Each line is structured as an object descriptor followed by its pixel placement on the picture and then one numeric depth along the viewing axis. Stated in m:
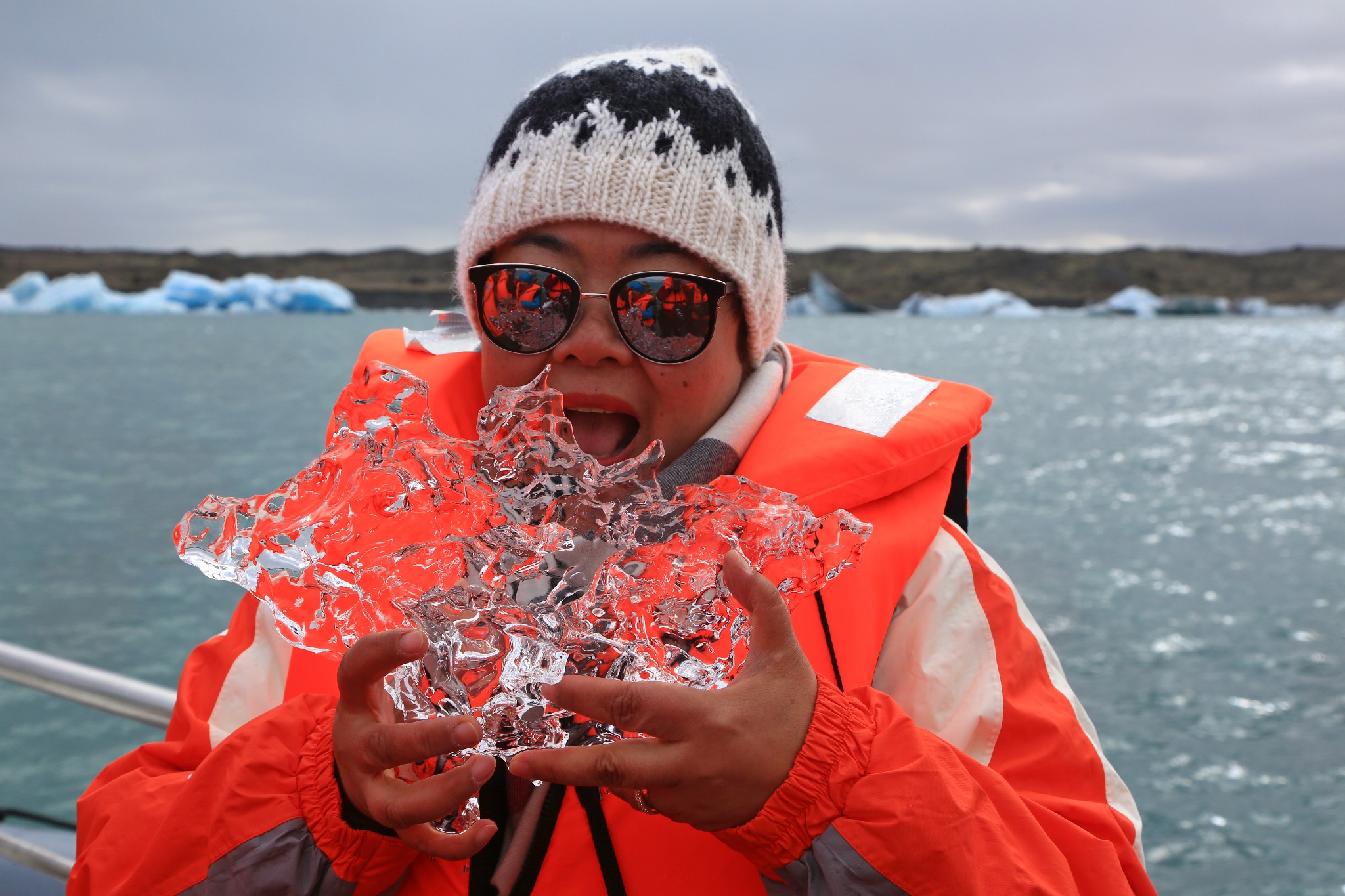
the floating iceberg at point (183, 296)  38.47
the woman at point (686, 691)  0.95
